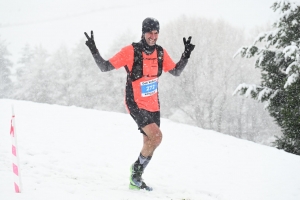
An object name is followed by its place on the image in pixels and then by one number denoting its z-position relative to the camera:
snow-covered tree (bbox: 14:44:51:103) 36.47
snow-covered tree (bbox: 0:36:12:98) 39.47
